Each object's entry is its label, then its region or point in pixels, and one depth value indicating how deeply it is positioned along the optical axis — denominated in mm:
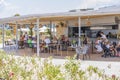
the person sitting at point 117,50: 8040
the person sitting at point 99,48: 8432
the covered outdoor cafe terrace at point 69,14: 7837
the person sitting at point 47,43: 9467
